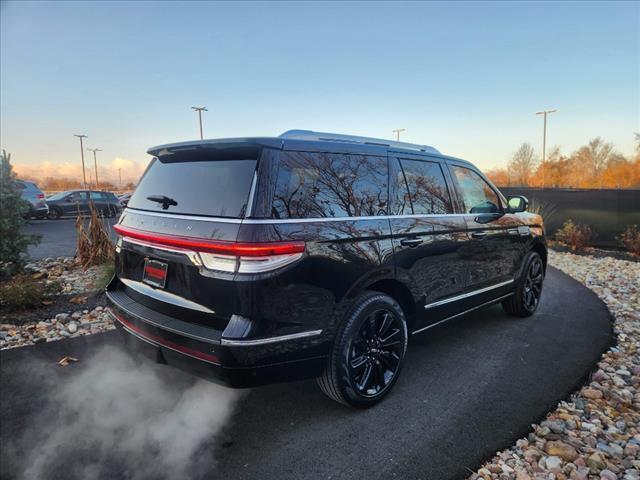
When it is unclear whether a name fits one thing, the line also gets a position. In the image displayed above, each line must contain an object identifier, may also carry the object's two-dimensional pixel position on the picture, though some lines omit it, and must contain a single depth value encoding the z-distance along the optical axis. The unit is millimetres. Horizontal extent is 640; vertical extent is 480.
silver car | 18219
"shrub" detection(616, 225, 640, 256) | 8734
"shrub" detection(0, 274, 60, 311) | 4641
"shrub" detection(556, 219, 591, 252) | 9891
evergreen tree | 5602
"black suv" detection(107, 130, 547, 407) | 2215
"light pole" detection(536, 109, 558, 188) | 43906
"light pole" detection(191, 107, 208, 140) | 42309
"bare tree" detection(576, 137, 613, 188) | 51469
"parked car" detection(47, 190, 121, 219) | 20078
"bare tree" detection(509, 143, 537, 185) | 55031
